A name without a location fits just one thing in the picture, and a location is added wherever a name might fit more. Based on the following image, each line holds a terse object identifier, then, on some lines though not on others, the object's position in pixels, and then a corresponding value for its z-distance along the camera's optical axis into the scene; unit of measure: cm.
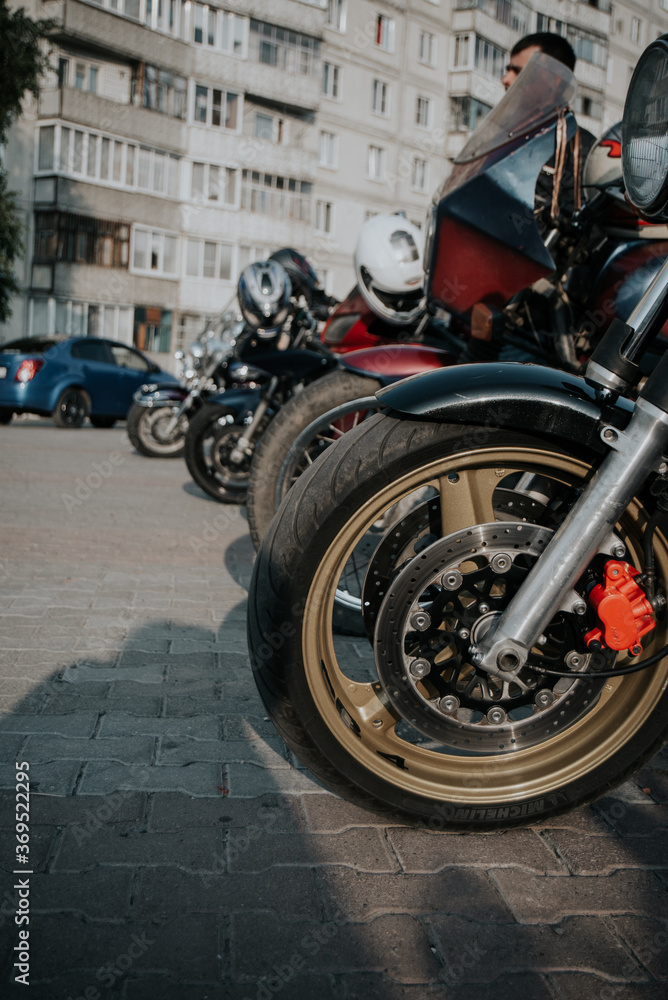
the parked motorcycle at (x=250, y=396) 706
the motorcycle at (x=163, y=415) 1039
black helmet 745
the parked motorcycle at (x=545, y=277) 313
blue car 1617
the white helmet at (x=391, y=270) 474
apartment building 3394
